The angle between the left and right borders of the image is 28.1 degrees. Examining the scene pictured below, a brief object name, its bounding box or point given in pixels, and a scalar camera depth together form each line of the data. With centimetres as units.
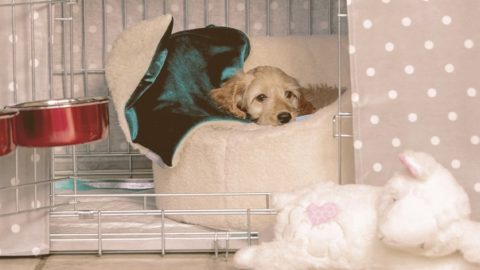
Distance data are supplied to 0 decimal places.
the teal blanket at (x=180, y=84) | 242
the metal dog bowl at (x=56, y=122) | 207
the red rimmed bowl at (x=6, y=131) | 198
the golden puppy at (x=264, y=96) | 279
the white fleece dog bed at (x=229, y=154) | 231
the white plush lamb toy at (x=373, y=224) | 176
